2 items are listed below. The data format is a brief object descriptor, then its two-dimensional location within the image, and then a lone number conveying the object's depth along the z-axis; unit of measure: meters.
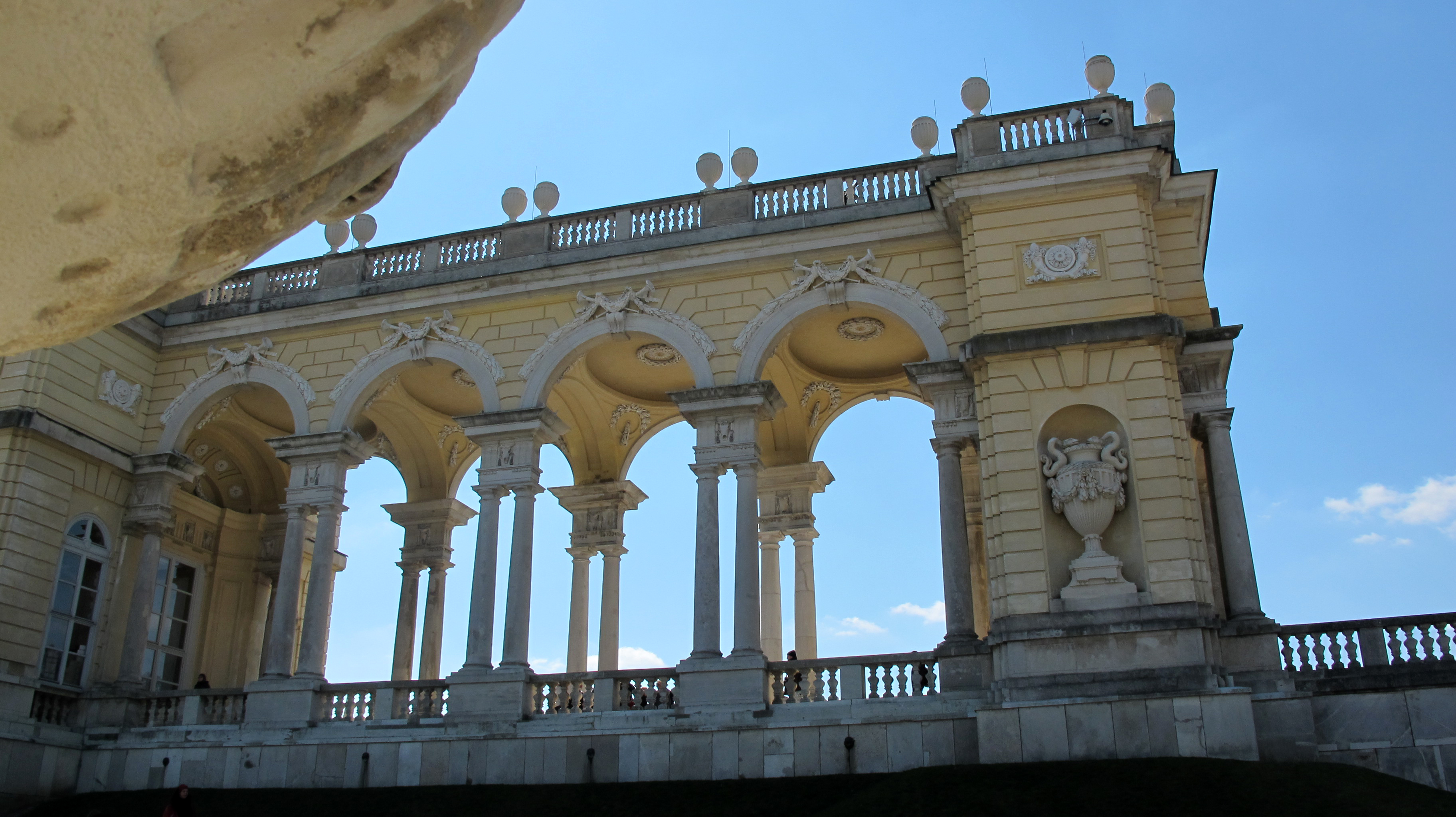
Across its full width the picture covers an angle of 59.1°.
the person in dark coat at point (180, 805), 16.70
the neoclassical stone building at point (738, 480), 17.56
